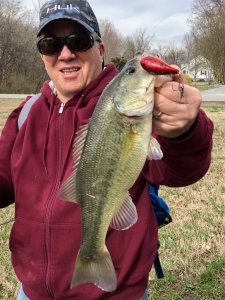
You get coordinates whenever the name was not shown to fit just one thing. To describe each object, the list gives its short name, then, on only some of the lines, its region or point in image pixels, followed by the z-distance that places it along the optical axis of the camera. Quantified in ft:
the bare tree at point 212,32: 96.02
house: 122.55
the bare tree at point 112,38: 147.53
